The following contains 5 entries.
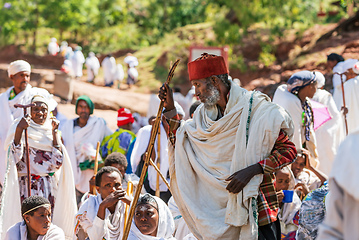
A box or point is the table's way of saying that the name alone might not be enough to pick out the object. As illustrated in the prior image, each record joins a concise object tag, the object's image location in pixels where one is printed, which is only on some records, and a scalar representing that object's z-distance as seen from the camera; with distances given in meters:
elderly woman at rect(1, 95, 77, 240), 6.87
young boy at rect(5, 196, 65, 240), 5.57
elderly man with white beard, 4.39
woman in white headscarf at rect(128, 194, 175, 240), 5.63
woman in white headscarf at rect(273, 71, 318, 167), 7.54
